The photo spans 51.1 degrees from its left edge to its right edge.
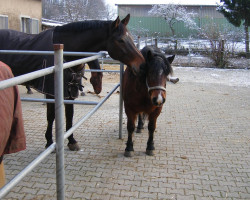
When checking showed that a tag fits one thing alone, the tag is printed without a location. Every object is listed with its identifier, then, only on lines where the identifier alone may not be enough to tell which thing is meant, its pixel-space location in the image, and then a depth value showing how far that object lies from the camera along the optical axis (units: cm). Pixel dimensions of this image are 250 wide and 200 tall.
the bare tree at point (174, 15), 2144
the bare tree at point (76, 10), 2682
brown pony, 311
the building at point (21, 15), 1062
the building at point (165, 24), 2158
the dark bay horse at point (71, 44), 316
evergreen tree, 1445
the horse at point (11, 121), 139
